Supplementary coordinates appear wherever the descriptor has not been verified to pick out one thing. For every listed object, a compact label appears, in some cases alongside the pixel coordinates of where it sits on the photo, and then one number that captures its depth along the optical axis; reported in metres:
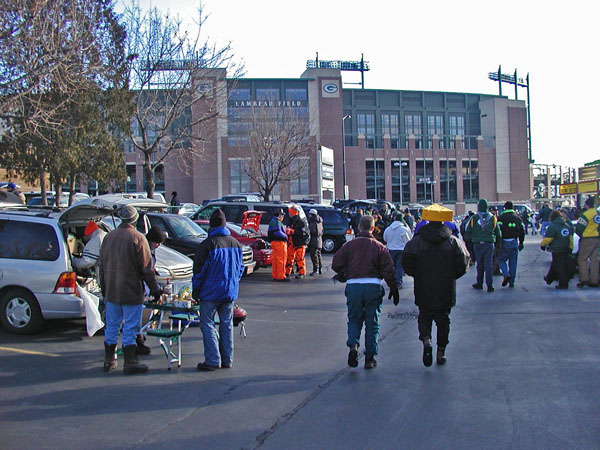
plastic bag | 7.97
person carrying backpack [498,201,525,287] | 12.95
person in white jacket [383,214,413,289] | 12.79
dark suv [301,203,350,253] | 22.64
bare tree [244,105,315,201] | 37.91
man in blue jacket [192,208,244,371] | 6.81
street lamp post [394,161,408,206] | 75.19
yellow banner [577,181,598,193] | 38.56
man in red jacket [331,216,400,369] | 6.80
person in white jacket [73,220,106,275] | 8.22
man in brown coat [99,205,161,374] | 6.70
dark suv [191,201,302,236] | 19.61
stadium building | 64.69
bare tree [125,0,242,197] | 22.92
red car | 15.91
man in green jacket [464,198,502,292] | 12.27
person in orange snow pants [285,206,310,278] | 15.16
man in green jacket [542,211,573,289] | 12.61
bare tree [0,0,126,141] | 13.47
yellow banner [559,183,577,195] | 43.13
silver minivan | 8.46
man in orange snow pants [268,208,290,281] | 14.86
